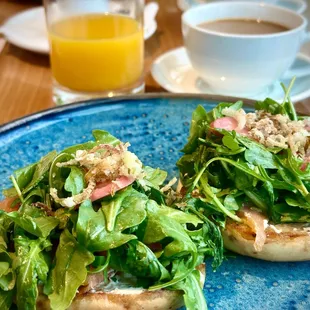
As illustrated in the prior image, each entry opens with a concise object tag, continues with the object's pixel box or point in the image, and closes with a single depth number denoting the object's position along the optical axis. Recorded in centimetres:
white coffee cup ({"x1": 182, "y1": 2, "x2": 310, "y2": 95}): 44
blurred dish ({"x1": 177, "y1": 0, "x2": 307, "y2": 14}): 60
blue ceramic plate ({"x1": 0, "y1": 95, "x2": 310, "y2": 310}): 30
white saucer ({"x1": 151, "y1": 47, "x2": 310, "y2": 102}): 48
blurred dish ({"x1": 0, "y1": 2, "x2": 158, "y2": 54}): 56
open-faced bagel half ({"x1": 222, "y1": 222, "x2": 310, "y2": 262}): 29
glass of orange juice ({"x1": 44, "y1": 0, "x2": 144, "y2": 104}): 48
